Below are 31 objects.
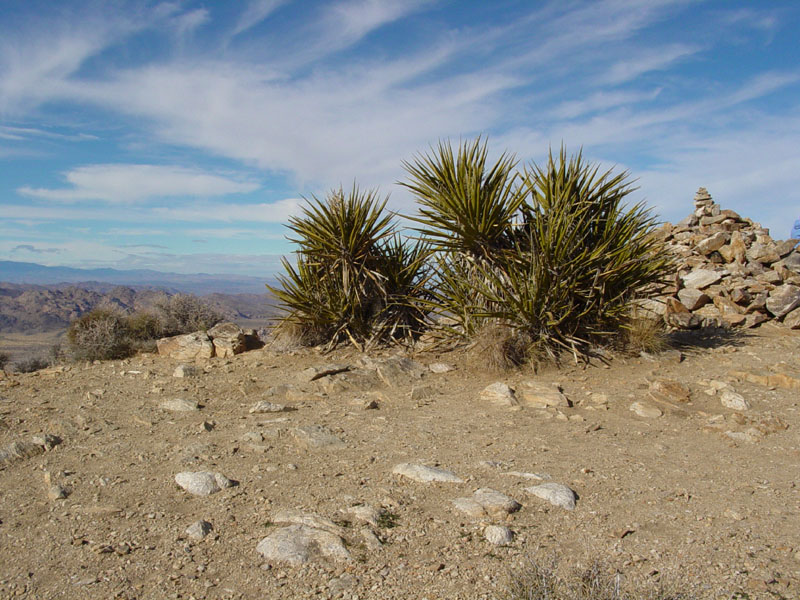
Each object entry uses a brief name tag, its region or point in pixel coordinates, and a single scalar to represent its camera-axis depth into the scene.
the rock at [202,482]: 4.00
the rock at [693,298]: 11.44
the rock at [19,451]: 4.61
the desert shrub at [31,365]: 10.77
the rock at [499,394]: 6.55
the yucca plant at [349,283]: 9.04
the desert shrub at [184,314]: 11.29
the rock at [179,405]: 6.32
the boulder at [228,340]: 9.23
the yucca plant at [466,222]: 8.05
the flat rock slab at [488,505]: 3.68
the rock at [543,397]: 6.41
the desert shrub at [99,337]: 9.70
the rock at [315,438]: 5.00
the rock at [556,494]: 3.83
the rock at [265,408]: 6.21
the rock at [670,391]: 6.47
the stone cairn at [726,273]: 10.80
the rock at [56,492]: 3.91
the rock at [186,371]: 7.84
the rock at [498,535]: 3.30
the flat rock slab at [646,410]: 6.05
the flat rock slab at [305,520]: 3.45
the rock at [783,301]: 10.74
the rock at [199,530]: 3.36
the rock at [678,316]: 10.56
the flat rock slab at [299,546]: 3.11
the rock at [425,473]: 4.23
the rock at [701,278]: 12.09
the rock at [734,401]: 6.20
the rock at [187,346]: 9.14
